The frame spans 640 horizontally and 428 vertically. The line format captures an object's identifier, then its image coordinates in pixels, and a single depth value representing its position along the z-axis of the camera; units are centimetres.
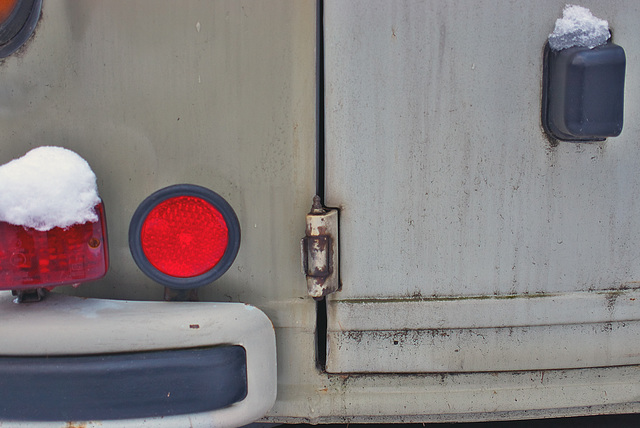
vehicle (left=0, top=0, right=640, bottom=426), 97
